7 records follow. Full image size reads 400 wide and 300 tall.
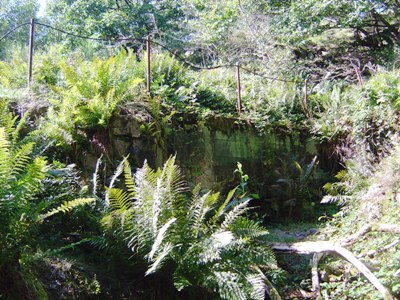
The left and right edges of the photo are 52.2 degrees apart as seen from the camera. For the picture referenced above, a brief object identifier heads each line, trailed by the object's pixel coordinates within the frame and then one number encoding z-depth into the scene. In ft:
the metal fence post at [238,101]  22.64
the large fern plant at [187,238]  10.78
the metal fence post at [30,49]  18.16
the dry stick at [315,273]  13.46
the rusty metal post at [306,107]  25.43
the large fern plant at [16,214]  9.26
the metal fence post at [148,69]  18.81
